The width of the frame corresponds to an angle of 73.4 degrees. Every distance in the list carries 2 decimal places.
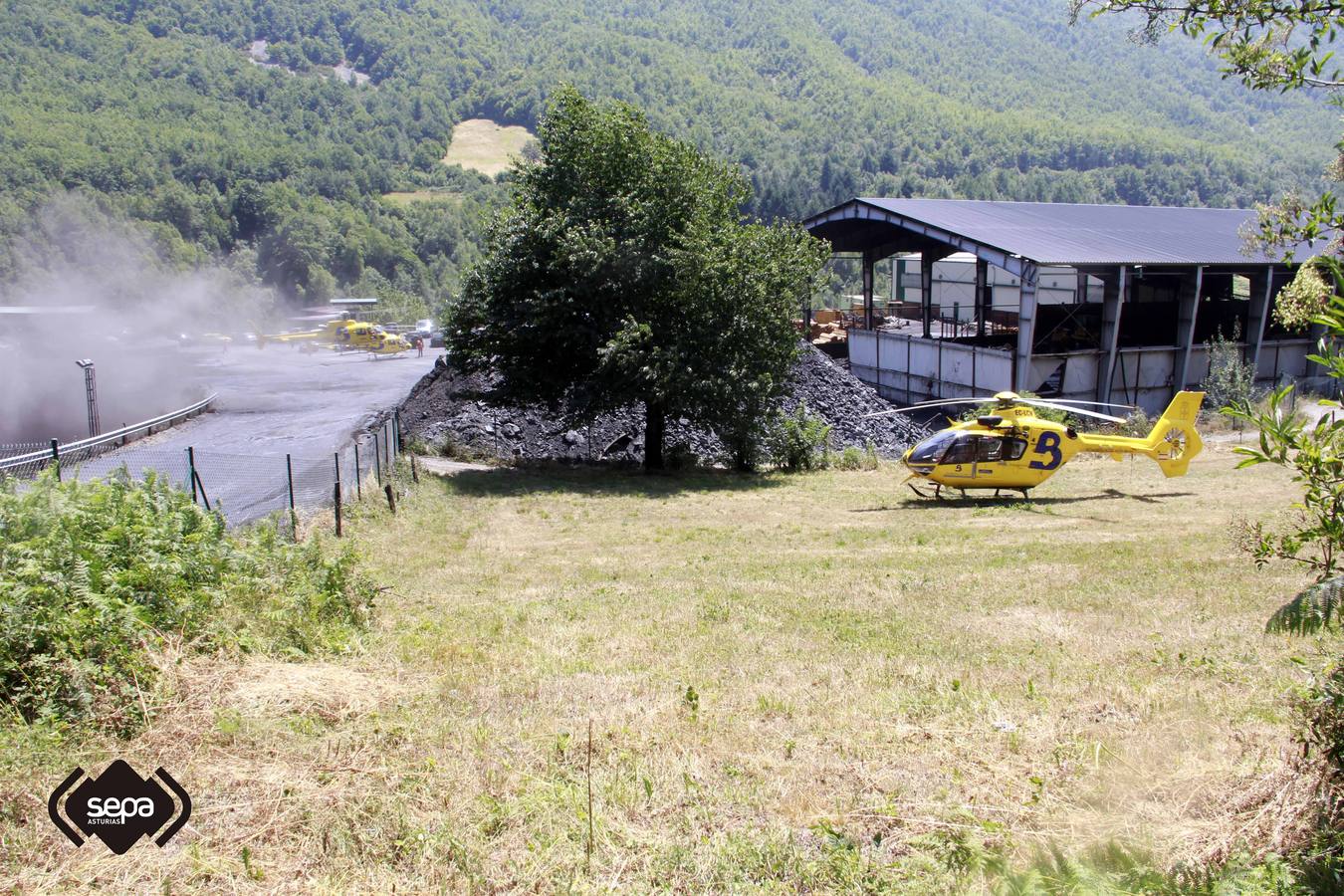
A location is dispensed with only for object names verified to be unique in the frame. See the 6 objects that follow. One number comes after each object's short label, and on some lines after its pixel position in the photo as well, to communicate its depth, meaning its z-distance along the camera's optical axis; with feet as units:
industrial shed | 104.99
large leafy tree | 77.82
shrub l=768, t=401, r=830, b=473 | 89.04
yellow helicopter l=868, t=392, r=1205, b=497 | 64.69
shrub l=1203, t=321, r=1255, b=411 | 103.24
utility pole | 89.53
